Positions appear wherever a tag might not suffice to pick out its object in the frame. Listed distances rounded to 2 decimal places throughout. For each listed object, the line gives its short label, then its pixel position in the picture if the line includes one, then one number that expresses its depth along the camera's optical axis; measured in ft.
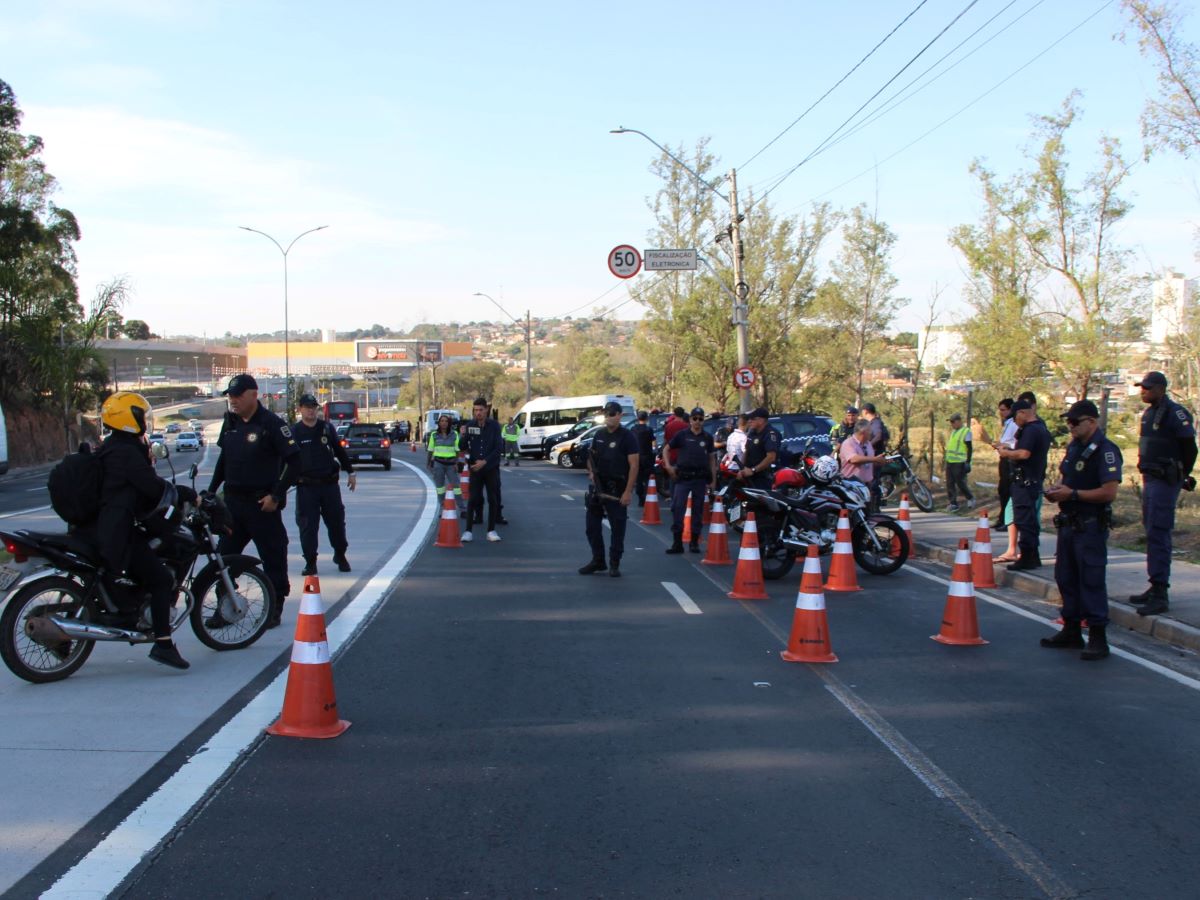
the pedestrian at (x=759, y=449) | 46.85
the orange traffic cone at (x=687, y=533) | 47.26
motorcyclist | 22.31
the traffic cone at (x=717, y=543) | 43.55
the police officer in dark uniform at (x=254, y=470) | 28.48
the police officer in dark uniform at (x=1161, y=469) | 30.22
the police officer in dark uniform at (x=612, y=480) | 38.99
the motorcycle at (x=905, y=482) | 63.84
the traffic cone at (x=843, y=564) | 36.58
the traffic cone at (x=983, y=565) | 36.50
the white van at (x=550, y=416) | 146.30
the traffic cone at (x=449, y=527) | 47.96
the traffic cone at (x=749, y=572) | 35.45
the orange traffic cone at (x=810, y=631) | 25.88
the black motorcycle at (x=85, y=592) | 21.93
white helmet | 40.37
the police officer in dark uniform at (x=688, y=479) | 46.88
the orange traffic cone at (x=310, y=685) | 19.45
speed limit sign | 97.30
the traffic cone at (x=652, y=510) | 61.05
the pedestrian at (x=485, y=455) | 51.93
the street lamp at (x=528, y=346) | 200.03
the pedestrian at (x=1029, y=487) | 40.16
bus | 219.41
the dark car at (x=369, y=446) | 120.26
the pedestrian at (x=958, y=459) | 64.18
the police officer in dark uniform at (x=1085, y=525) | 26.84
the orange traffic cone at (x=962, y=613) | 28.19
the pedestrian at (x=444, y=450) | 57.77
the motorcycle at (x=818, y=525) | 39.63
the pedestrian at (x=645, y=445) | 55.77
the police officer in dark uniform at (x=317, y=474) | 38.63
